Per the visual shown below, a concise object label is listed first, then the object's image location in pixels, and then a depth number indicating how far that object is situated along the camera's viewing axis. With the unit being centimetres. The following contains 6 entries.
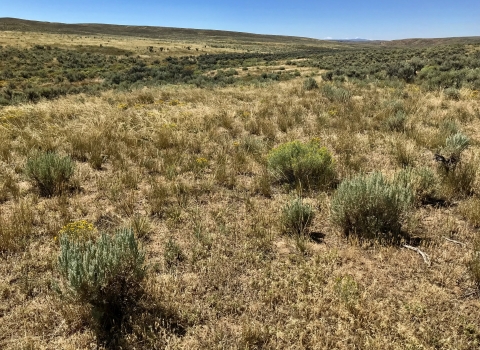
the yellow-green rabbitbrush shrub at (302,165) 515
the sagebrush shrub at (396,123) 797
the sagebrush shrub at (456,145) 546
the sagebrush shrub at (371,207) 372
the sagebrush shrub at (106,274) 259
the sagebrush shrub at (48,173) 482
